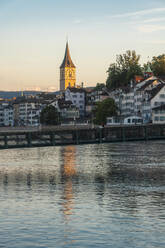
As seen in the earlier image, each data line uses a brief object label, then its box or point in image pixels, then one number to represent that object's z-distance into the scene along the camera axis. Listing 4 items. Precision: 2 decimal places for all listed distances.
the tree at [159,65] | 191.38
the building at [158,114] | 150.62
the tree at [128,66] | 194.88
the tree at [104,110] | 171.25
